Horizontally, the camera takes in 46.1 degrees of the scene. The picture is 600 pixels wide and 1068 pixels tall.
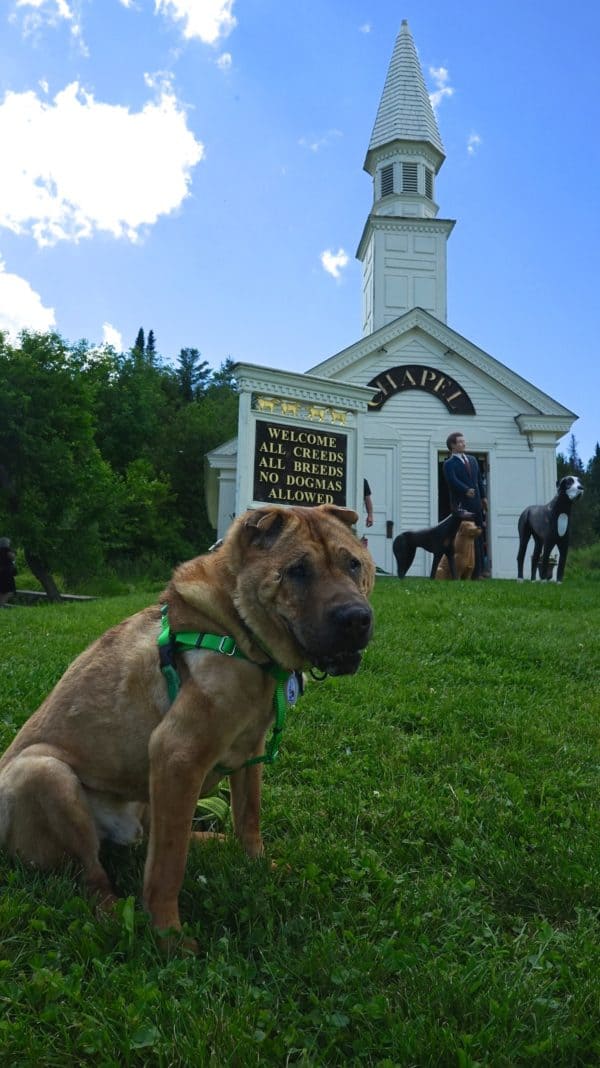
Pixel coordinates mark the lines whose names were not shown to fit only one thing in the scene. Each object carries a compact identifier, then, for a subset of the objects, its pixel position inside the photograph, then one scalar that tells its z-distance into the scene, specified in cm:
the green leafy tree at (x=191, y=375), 5719
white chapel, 1986
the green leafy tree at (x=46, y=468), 1877
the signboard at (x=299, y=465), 1295
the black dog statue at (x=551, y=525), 1367
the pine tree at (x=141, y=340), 7262
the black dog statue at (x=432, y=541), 1402
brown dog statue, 1383
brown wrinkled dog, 225
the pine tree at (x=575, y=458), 6157
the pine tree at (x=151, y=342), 7738
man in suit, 1408
